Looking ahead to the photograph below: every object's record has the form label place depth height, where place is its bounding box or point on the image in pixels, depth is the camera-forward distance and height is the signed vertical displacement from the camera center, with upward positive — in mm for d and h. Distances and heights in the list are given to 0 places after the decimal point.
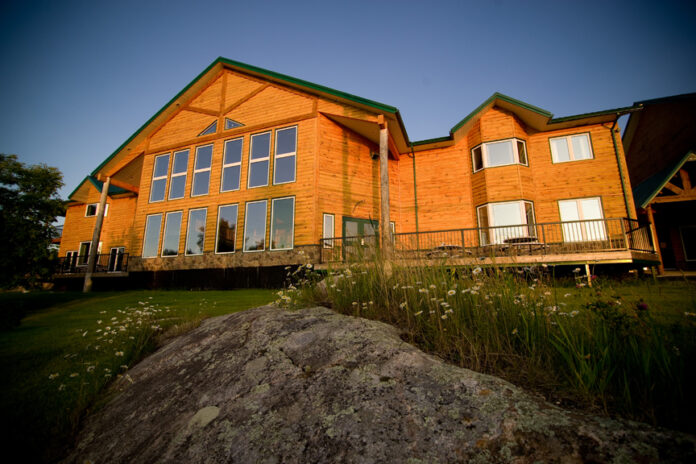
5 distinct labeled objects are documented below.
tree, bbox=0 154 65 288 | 9230 +2125
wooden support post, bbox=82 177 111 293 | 16620 +1538
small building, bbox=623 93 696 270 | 13641 +4649
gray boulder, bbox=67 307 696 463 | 1275 -672
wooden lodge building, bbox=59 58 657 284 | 13539 +4707
